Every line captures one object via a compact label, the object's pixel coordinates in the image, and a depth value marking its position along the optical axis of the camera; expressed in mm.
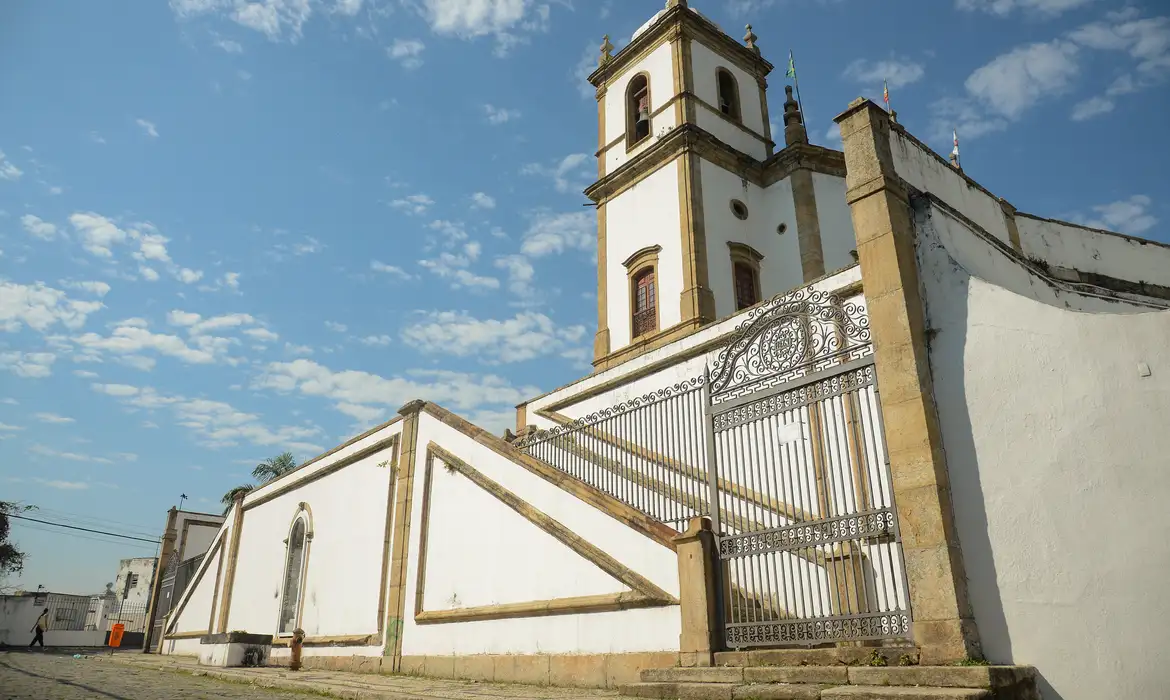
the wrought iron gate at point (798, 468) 5574
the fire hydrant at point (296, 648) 12211
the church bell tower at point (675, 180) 18250
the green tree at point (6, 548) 33000
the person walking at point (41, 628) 25766
